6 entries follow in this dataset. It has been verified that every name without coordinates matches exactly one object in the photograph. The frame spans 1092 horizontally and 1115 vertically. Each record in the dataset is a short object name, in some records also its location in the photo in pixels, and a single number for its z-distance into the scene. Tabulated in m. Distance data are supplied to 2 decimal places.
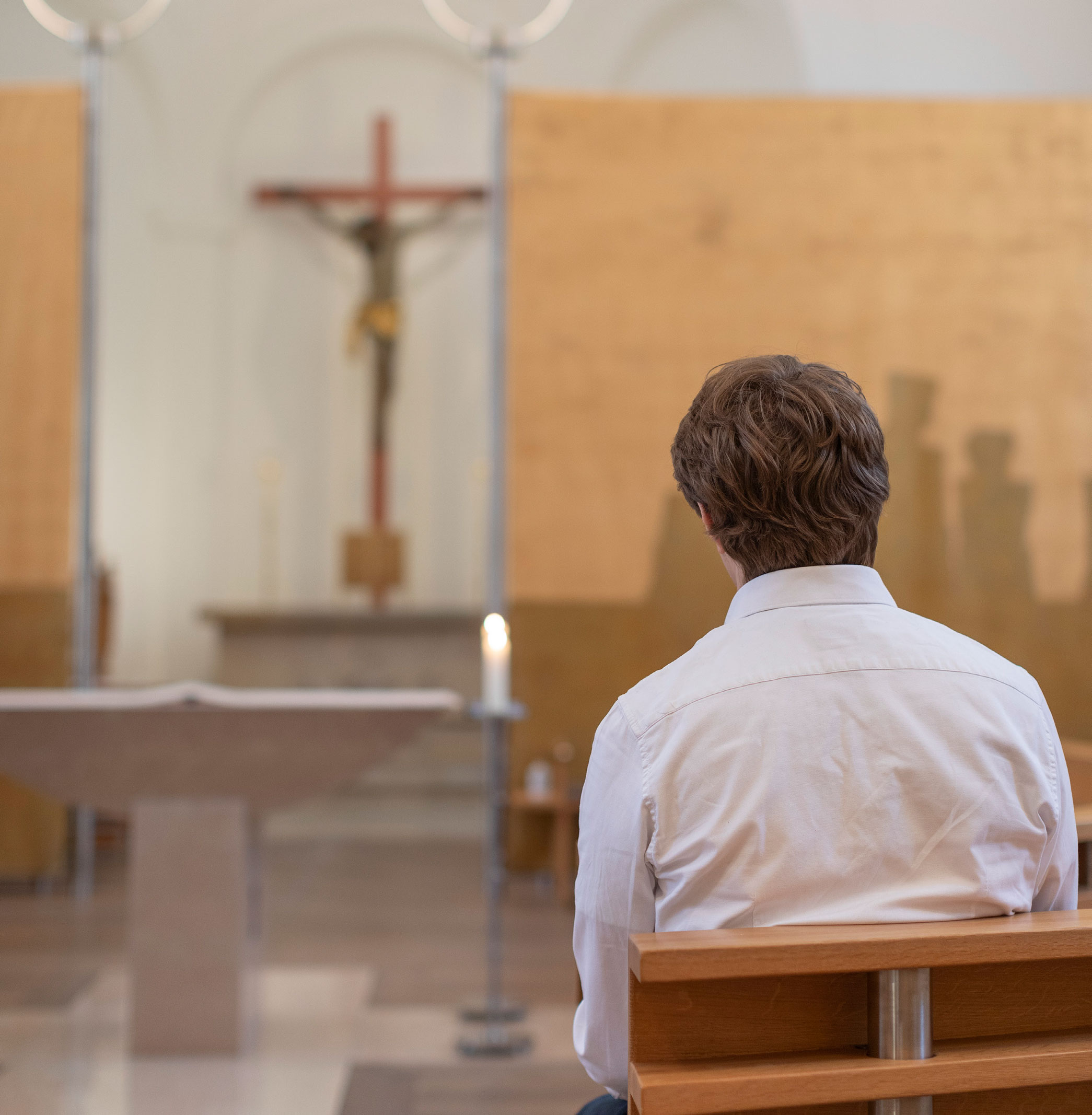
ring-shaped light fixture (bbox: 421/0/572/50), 4.44
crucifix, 5.67
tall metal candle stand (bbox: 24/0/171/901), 4.31
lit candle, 2.53
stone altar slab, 5.35
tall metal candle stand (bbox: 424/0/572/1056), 4.31
